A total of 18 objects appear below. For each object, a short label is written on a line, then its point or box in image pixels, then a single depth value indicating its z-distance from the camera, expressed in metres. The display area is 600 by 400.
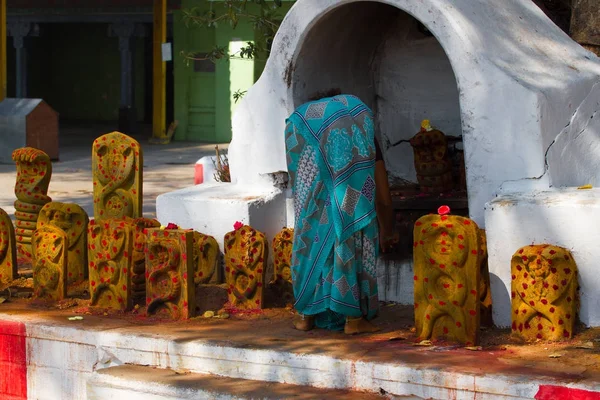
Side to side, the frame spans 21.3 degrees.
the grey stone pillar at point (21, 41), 32.11
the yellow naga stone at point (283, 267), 9.38
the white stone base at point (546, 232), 7.71
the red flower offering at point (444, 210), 7.84
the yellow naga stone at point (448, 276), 7.64
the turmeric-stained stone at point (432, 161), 10.75
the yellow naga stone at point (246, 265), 9.03
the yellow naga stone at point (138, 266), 9.50
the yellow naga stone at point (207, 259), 9.77
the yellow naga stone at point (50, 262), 9.60
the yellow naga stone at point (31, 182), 10.82
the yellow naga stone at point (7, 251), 10.30
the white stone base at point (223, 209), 9.77
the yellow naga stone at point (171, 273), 8.78
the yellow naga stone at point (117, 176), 10.27
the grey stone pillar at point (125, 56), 31.10
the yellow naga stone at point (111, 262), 9.07
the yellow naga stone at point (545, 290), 7.58
